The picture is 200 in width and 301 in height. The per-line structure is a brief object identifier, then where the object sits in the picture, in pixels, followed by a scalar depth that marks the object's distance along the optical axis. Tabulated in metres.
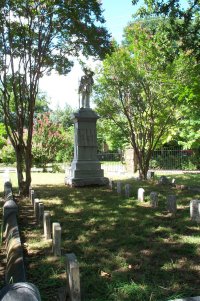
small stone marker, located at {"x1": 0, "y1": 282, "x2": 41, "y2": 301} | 2.21
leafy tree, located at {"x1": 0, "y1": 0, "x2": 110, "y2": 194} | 11.45
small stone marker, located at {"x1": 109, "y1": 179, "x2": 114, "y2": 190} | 13.37
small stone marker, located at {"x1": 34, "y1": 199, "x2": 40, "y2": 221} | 7.95
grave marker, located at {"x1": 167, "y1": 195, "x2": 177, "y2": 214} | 8.18
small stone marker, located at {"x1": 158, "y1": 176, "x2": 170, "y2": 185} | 14.16
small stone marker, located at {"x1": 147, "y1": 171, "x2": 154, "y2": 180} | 17.46
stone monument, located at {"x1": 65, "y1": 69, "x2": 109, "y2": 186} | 14.34
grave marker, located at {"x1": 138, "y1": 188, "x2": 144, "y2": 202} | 9.91
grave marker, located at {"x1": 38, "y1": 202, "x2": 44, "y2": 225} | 7.53
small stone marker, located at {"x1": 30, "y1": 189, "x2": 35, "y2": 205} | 10.03
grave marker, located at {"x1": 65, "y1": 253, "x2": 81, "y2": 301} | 3.67
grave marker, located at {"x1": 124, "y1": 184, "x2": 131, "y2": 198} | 10.88
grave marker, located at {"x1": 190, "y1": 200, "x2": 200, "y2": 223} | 7.43
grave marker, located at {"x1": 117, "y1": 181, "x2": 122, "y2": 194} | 11.66
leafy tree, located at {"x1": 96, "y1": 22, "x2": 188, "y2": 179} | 16.31
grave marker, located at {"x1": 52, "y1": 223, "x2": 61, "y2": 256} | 5.39
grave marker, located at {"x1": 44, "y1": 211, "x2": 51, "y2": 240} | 6.38
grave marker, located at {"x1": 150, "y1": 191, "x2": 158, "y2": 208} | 8.98
